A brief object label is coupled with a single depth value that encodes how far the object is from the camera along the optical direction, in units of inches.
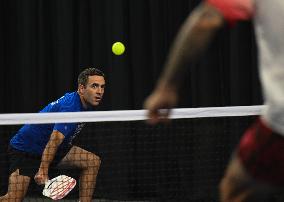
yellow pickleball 452.8
